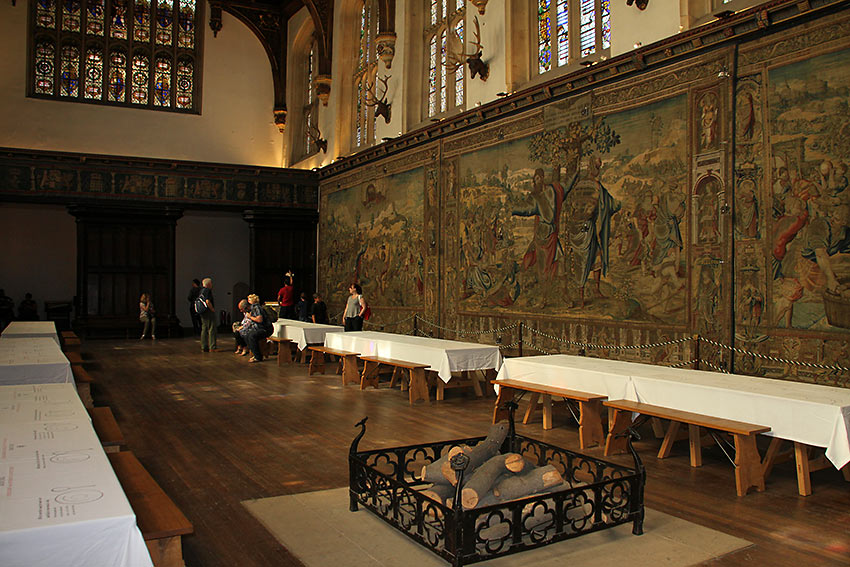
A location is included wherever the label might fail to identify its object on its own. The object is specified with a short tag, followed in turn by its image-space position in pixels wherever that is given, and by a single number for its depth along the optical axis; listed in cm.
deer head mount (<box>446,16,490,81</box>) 1280
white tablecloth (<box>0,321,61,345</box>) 1007
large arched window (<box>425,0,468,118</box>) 1422
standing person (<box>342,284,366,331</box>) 1340
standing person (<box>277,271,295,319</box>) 1672
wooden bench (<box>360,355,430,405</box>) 908
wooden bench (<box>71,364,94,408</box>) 768
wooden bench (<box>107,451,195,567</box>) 274
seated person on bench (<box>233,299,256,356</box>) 1402
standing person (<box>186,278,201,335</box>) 1742
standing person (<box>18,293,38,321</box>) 2075
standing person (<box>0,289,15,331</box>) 2019
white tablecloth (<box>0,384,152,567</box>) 204
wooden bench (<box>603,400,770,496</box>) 510
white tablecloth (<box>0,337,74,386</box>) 586
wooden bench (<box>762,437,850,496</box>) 512
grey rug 370
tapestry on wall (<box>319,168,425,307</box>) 1541
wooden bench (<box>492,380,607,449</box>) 650
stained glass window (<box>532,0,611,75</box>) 1057
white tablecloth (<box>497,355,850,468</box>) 487
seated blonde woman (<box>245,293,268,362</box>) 1375
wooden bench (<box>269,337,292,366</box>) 1348
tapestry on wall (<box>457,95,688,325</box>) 898
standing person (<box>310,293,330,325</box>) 1556
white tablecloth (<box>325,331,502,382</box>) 898
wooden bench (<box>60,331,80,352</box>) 1226
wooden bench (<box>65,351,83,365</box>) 1012
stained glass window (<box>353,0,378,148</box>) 1820
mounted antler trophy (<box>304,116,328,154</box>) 2066
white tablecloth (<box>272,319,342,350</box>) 1292
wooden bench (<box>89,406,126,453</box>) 437
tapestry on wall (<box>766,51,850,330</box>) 704
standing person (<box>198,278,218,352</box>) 1539
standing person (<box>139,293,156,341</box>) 1917
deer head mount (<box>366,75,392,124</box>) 1681
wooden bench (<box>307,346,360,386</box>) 1080
